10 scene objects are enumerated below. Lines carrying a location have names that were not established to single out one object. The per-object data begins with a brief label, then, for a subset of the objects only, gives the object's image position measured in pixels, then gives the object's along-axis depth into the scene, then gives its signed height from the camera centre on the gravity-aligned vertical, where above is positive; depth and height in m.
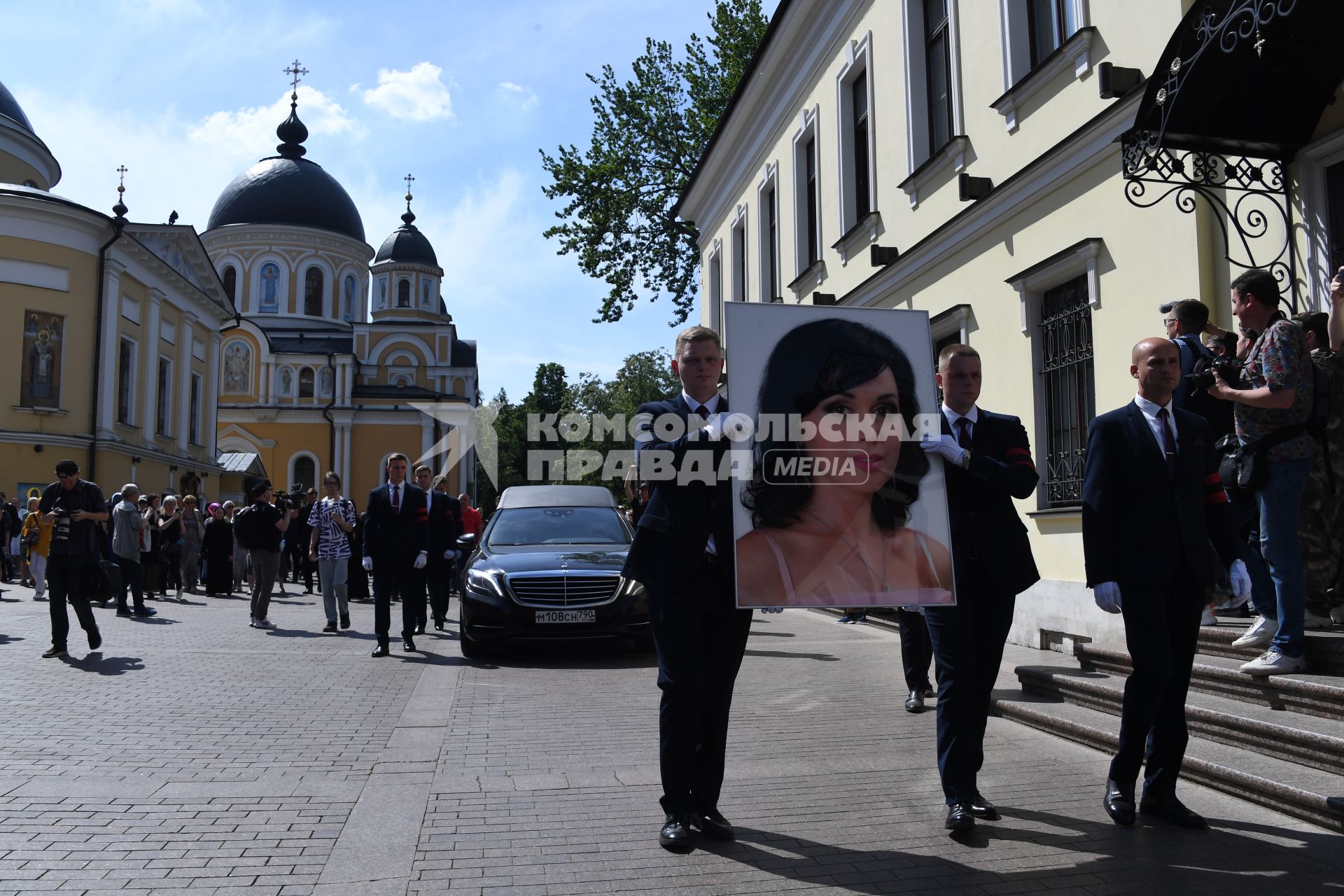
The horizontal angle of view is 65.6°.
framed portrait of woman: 4.39 +0.29
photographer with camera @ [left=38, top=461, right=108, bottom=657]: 10.36 -0.12
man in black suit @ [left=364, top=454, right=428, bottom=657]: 10.98 -0.01
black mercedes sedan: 10.11 -0.62
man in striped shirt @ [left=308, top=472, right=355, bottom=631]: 13.38 -0.11
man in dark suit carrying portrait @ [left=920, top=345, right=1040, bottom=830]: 4.40 -0.15
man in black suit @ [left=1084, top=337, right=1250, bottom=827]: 4.36 -0.07
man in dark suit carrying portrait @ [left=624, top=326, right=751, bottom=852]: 4.29 -0.26
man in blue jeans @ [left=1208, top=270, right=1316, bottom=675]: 5.37 +0.51
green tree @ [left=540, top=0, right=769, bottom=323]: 30.25 +11.00
